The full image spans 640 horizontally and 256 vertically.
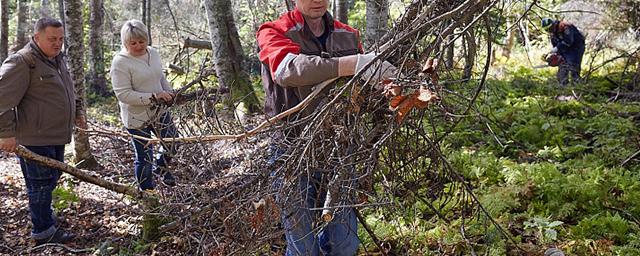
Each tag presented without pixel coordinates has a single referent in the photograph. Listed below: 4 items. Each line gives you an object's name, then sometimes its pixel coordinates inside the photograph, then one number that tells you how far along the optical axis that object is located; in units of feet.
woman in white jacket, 17.40
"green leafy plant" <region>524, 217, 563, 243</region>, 14.23
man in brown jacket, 15.15
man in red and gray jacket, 8.67
